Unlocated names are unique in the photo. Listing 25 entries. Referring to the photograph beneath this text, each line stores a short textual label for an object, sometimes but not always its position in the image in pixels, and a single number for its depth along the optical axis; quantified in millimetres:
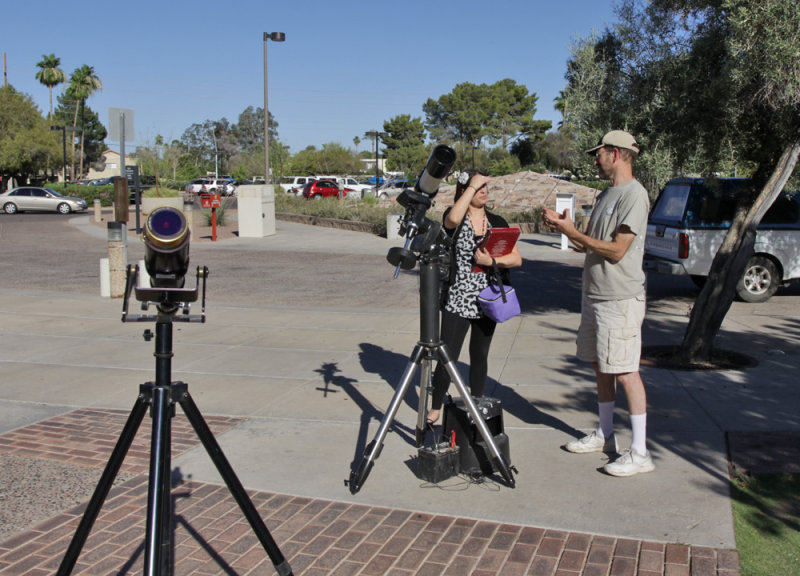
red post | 21769
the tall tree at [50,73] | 75688
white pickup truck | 11027
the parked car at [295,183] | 48156
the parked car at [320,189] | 43250
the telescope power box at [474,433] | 4387
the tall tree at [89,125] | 99375
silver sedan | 37219
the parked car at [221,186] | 52062
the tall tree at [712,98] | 6113
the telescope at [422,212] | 4004
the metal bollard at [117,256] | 10711
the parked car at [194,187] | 58350
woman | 4758
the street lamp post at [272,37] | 27078
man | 4316
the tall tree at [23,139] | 49344
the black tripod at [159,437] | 2593
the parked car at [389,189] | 41512
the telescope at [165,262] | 2658
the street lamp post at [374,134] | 49788
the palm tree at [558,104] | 64850
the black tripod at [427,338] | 4055
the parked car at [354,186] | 48169
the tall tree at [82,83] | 76312
